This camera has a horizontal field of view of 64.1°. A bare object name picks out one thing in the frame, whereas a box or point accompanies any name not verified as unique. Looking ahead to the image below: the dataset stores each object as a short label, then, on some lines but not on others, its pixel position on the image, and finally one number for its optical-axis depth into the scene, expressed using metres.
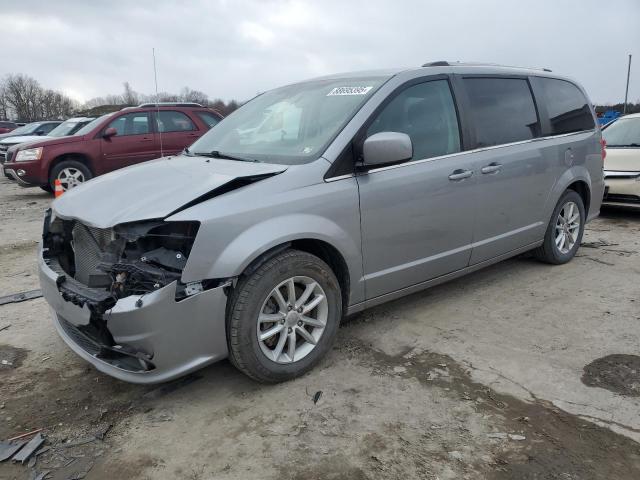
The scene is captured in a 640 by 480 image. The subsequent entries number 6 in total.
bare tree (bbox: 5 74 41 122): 73.56
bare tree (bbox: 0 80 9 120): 73.62
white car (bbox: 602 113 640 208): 7.07
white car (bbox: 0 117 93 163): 11.59
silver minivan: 2.62
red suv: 9.74
